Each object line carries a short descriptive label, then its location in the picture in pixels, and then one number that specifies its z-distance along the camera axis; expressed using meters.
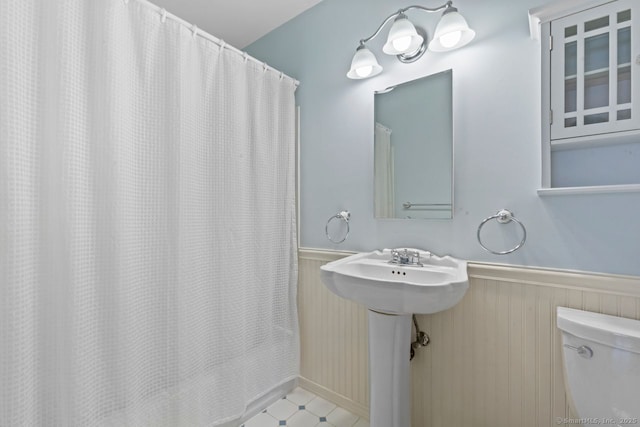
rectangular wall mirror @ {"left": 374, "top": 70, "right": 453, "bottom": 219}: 1.27
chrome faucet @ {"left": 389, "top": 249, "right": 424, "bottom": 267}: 1.25
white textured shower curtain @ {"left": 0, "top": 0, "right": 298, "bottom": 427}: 0.83
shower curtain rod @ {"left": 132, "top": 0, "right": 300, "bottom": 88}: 1.09
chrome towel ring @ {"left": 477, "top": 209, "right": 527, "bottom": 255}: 1.07
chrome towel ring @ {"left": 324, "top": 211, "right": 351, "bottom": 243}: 1.55
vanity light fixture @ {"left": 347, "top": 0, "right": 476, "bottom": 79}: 1.12
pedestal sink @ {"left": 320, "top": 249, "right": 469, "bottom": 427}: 0.97
